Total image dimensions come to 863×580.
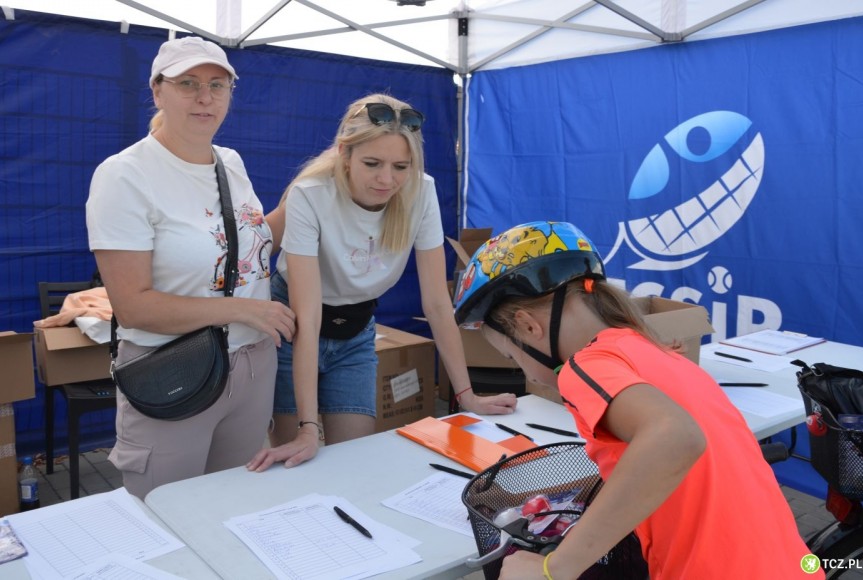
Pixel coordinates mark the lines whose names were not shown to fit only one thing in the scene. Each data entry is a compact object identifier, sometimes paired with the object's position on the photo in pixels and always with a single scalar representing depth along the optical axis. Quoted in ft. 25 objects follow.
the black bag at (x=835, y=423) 6.40
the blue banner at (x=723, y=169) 11.21
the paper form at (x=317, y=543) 4.15
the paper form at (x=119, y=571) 4.01
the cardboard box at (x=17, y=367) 10.01
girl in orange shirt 3.07
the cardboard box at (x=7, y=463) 10.38
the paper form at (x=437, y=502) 4.81
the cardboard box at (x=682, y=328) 7.38
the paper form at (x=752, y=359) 9.32
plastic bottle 10.44
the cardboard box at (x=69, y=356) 11.06
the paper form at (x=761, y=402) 7.37
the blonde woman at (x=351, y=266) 6.22
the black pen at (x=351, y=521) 4.57
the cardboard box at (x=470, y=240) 15.19
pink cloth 11.19
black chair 11.02
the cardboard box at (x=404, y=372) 12.97
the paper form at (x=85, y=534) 4.21
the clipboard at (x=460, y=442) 5.84
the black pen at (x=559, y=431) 6.42
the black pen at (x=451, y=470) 5.59
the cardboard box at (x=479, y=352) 13.70
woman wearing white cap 5.48
